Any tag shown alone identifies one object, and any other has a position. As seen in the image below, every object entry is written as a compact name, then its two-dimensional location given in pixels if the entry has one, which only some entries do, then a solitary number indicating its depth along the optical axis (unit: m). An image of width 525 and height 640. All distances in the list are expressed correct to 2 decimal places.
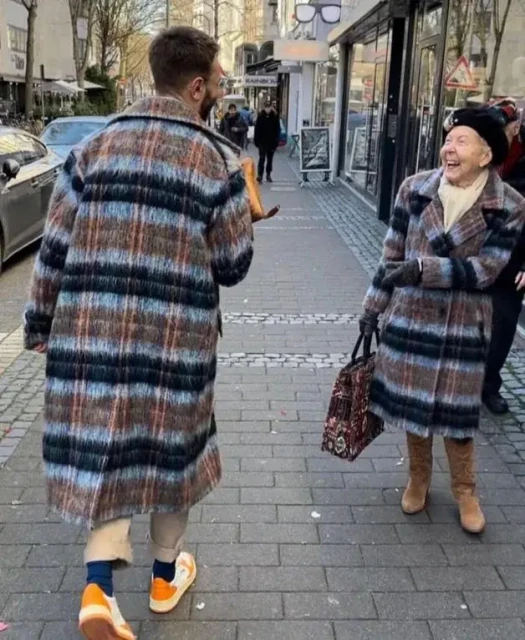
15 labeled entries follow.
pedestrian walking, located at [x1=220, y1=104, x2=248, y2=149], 21.52
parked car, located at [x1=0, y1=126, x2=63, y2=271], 8.23
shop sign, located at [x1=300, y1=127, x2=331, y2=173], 16.94
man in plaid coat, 2.21
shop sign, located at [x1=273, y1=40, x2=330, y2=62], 19.47
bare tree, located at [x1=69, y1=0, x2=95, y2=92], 31.83
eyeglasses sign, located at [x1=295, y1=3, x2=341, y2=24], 18.86
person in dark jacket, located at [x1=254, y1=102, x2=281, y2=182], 17.28
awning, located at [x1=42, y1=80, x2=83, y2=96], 38.94
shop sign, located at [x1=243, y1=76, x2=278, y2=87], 34.62
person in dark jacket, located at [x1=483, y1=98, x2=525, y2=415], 3.82
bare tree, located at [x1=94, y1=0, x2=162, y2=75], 37.69
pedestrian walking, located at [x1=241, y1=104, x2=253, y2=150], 29.28
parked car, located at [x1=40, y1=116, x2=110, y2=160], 13.87
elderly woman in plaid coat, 3.06
